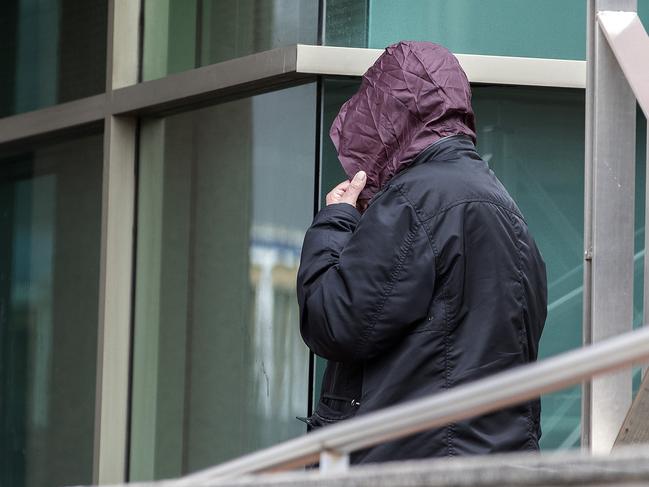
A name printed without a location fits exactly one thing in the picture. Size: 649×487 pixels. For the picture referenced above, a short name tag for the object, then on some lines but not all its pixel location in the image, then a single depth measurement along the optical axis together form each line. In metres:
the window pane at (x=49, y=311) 11.94
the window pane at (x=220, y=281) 9.84
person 5.92
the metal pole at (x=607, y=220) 6.91
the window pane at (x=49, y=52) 12.02
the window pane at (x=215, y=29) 9.66
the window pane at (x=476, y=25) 9.25
